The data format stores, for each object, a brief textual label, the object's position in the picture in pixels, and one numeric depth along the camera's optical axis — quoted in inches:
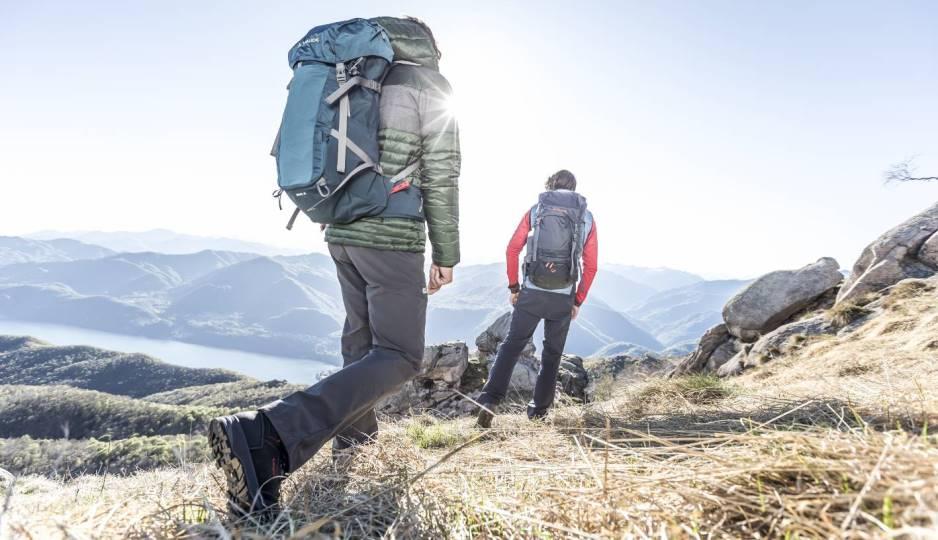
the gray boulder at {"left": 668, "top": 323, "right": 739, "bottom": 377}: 422.9
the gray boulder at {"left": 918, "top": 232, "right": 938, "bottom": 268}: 336.5
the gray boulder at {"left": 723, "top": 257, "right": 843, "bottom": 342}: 396.5
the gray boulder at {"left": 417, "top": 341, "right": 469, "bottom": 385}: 471.5
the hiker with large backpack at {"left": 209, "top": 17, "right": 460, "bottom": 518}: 85.5
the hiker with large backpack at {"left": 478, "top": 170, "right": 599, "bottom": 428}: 177.2
